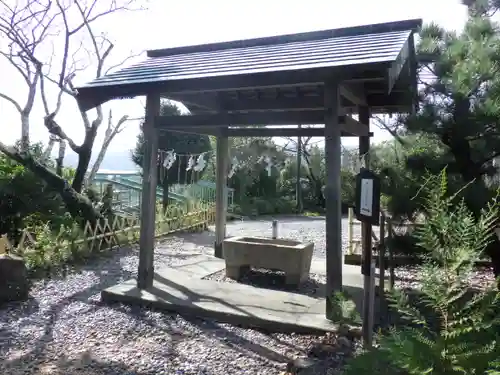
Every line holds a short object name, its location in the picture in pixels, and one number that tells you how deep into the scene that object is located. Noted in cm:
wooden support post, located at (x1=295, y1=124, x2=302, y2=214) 1904
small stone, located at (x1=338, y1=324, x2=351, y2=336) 418
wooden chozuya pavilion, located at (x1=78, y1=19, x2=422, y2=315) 439
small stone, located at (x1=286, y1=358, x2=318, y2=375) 353
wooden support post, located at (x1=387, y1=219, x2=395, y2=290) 508
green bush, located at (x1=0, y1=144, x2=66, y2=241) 849
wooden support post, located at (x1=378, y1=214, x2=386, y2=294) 519
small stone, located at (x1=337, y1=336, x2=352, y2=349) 399
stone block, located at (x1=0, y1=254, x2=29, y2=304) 540
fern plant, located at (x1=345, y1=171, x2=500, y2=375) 187
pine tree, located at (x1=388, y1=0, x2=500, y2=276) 422
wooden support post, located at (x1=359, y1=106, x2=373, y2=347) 360
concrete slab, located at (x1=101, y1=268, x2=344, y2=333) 454
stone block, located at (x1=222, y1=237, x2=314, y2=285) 596
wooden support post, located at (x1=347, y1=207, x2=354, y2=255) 775
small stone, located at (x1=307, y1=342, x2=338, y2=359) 385
